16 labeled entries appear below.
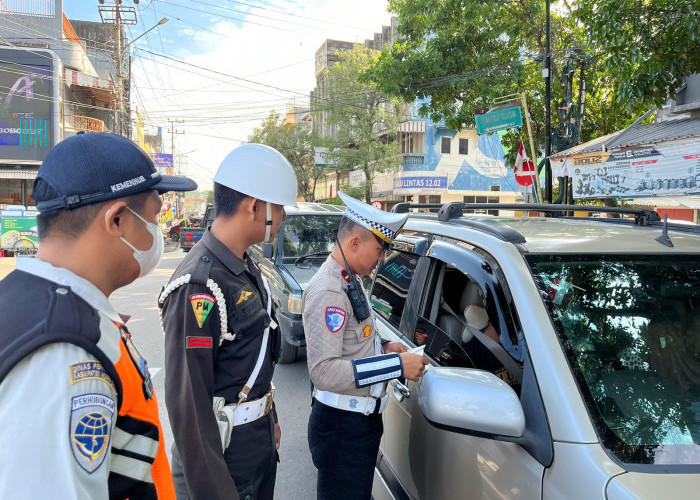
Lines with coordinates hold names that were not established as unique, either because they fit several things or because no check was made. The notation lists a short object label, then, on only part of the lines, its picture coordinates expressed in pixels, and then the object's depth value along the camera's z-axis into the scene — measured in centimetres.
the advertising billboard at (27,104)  2344
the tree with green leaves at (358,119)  2777
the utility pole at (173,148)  6851
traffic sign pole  977
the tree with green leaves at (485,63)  1125
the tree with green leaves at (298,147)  3741
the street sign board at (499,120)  988
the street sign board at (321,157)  2914
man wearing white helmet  164
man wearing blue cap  81
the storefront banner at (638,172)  613
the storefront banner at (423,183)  2972
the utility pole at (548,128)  985
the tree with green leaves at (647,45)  474
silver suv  138
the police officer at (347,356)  211
